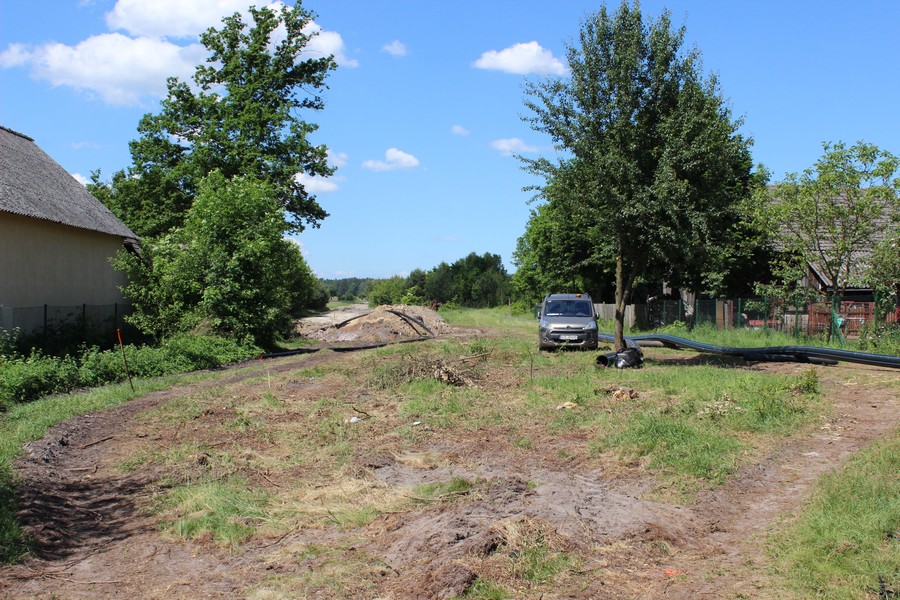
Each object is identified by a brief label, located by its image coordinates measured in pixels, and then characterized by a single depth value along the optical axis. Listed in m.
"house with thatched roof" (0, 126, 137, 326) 21.73
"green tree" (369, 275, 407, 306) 88.81
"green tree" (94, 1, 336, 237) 36.22
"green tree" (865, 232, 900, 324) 21.78
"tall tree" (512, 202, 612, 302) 40.81
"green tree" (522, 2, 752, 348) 18.61
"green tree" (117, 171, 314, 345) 26.08
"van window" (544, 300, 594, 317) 24.80
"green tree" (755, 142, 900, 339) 22.91
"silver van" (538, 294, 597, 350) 23.97
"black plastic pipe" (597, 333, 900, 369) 17.48
